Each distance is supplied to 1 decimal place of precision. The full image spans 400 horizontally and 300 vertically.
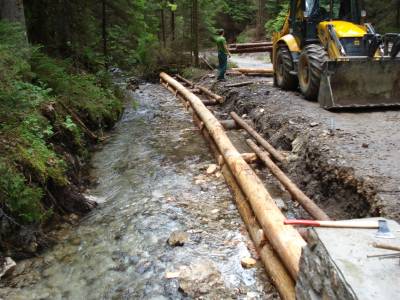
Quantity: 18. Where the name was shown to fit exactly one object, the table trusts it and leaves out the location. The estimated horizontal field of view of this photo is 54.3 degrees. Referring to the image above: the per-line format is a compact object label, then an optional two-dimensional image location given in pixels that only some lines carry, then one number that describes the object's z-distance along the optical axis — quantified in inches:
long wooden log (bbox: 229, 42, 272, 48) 824.3
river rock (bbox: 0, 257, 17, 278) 170.2
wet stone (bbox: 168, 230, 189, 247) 197.2
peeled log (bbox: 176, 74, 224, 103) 505.0
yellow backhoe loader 335.6
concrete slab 91.8
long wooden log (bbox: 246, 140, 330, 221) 186.4
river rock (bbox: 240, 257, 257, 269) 178.7
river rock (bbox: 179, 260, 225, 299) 161.8
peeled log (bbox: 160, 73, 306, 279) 152.2
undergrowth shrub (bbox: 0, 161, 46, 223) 180.7
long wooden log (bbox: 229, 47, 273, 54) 804.0
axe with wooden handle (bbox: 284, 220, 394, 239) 114.6
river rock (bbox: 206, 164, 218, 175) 291.7
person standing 573.6
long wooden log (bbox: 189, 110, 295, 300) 151.2
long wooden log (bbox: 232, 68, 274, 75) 655.8
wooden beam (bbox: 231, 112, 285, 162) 276.6
